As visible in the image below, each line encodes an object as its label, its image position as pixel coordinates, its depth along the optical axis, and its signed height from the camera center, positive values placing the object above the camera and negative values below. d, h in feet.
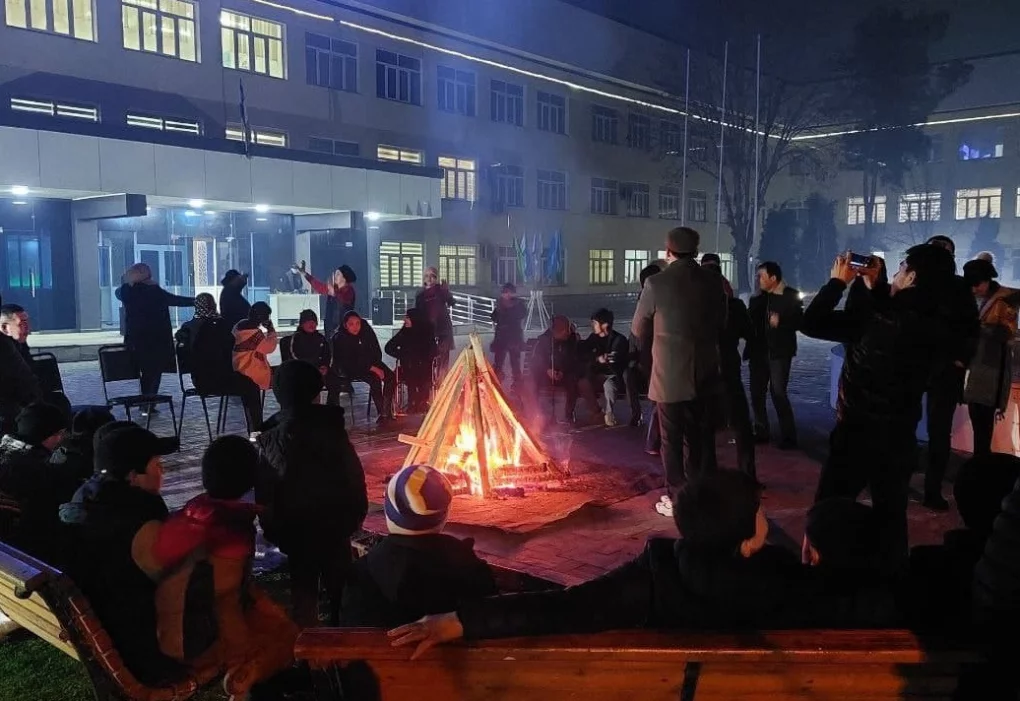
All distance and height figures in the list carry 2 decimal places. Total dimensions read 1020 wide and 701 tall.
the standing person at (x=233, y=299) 34.37 -1.09
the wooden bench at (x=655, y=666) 7.13 -3.47
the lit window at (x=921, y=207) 142.72 +10.93
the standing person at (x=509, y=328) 42.70 -2.90
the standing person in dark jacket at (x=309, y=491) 13.42 -3.52
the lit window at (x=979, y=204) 137.39 +11.14
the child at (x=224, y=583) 10.31 -3.92
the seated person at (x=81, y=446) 14.06 -3.05
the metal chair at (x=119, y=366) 31.65 -3.60
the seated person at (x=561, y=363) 33.17 -3.65
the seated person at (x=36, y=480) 12.78 -3.40
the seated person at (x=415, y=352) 35.09 -3.36
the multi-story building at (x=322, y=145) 68.13 +14.35
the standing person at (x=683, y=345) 17.83 -1.59
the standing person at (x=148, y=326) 34.17 -2.16
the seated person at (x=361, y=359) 33.50 -3.48
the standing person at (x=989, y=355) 20.45 -2.06
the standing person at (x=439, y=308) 40.04 -1.73
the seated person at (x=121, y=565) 10.32 -3.61
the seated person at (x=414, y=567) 9.07 -3.28
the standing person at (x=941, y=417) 19.74 -3.46
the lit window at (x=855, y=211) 150.74 +10.80
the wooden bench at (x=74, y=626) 9.52 -4.18
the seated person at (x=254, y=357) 28.55 -2.86
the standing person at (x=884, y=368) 14.34 -1.68
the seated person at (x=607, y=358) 32.83 -3.42
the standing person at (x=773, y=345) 26.99 -2.42
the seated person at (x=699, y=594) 7.72 -3.04
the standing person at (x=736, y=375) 20.68 -2.78
